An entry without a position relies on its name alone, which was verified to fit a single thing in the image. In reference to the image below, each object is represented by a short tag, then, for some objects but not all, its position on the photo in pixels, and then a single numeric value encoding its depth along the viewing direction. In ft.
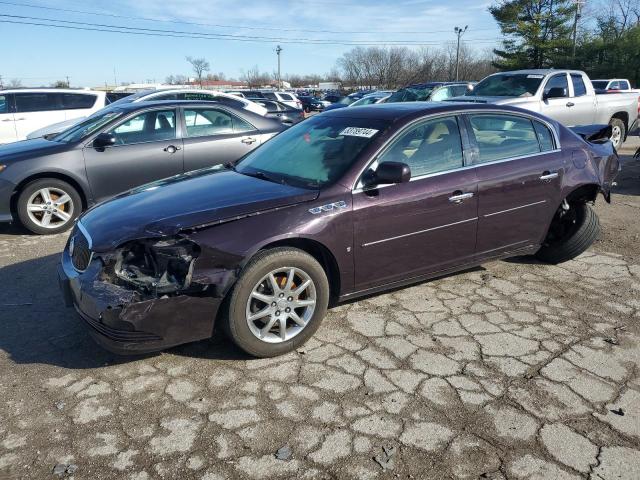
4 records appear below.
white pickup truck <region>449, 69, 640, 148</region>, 34.24
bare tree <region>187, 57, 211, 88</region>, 259.39
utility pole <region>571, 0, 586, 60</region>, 132.46
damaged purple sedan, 10.29
